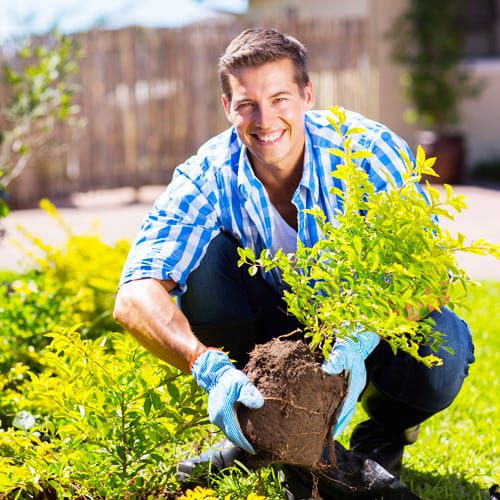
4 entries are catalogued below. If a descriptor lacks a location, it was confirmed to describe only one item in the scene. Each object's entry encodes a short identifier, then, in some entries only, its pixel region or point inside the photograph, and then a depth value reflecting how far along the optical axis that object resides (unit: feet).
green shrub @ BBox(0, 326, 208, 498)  7.39
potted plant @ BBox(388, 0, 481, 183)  34.54
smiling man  8.70
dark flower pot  34.14
